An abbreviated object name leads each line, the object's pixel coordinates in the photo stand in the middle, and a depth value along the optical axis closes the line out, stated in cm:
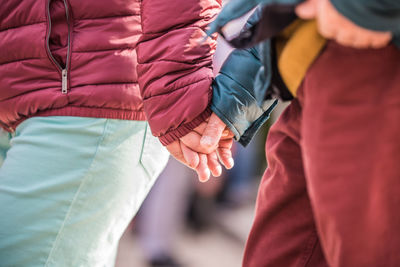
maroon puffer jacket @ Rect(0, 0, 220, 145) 268
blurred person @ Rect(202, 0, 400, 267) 240
